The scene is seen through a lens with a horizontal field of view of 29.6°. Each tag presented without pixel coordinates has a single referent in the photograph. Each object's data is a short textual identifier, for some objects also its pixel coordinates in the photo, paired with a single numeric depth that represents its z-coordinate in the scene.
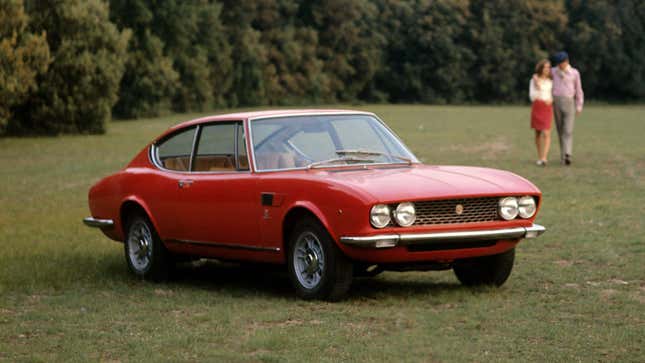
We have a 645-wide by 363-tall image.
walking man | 23.98
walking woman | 24.11
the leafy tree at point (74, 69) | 45.91
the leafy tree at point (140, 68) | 65.12
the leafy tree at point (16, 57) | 40.72
